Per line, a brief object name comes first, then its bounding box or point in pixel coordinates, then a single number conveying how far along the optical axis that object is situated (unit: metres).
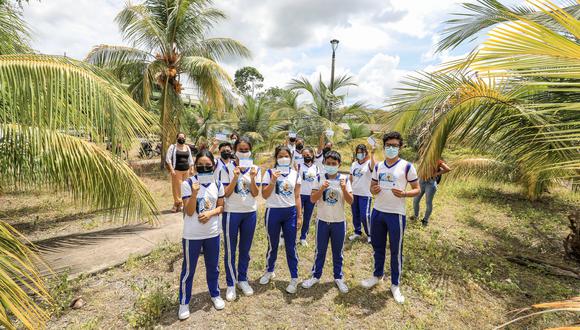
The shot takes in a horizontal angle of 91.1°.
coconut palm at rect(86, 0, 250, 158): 9.26
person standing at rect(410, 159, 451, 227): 5.49
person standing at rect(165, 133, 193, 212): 5.72
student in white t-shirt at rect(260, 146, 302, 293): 3.41
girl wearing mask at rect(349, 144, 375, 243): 4.76
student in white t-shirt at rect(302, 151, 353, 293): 3.34
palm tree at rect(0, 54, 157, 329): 2.19
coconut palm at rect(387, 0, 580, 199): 3.22
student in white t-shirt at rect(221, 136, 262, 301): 3.31
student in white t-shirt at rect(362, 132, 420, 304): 3.33
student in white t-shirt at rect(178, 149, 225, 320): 2.91
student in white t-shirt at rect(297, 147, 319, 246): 4.38
